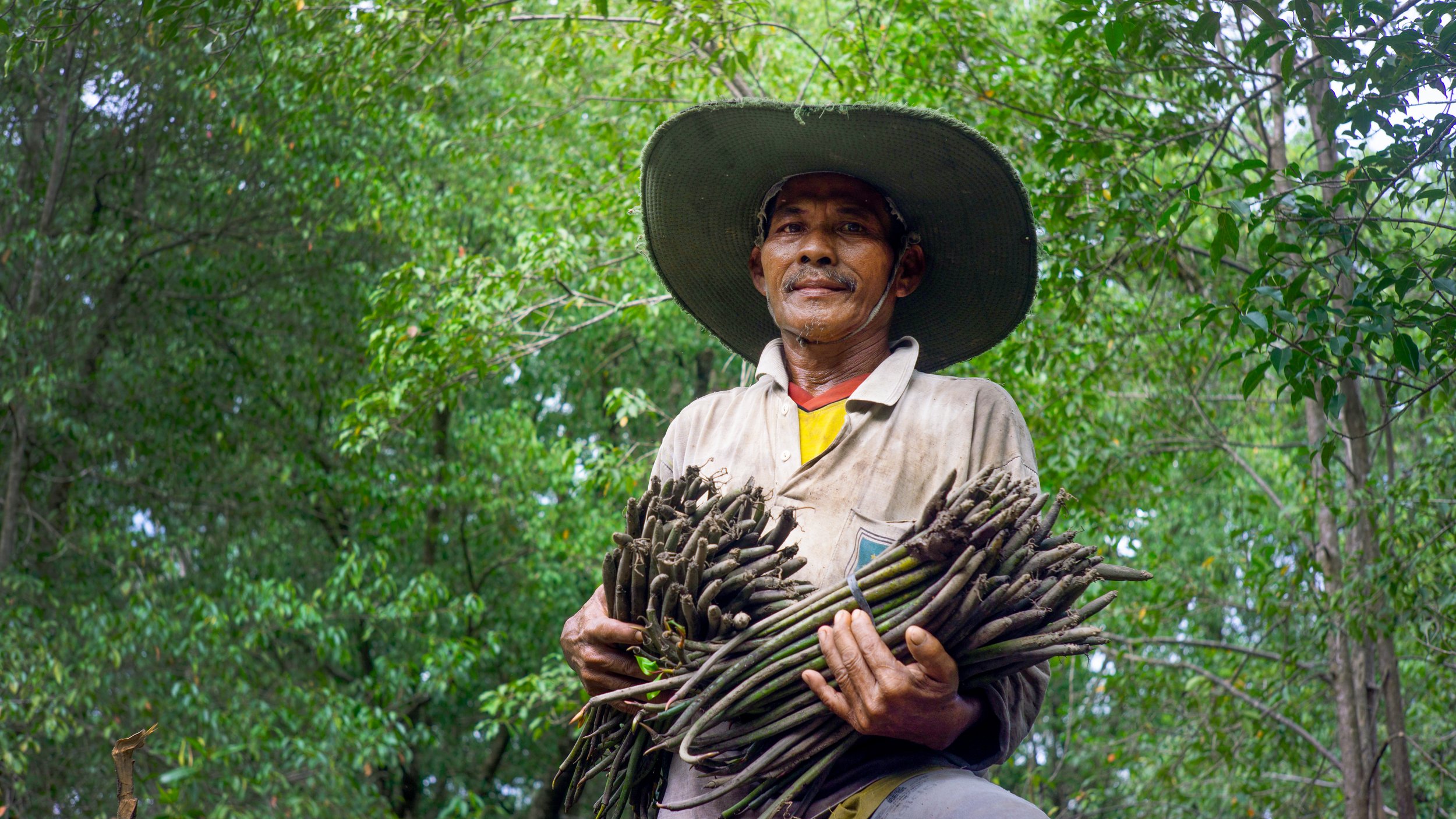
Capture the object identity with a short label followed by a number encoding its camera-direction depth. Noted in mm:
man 2539
